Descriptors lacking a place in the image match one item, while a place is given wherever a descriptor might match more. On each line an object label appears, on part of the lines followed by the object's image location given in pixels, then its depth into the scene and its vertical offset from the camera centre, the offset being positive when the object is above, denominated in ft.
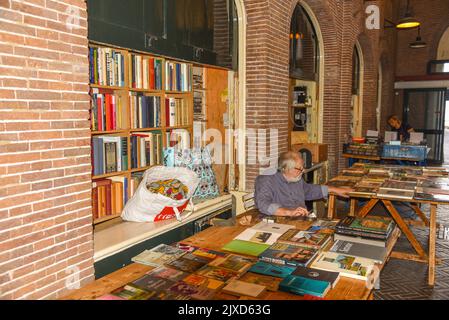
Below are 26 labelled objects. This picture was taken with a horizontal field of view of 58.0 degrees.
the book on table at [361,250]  8.05 -2.65
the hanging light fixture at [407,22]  31.45 +7.78
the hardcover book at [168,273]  7.20 -2.75
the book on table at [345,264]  7.26 -2.68
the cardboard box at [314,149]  22.67 -1.50
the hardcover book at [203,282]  6.85 -2.74
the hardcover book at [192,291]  6.52 -2.78
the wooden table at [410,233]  13.73 -4.12
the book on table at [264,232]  9.23 -2.64
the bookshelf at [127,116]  11.71 +0.20
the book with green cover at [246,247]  8.45 -2.68
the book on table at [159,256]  7.96 -2.71
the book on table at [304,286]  6.51 -2.70
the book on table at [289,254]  7.82 -2.65
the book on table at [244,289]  6.57 -2.75
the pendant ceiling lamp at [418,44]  40.96 +7.96
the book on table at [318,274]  7.00 -2.70
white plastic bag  12.30 -2.43
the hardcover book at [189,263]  7.59 -2.71
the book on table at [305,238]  8.84 -2.62
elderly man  12.59 -2.18
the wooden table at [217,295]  6.53 -2.80
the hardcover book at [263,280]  6.84 -2.75
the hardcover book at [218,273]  7.14 -2.72
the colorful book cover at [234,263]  7.54 -2.70
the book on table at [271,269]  7.29 -2.72
